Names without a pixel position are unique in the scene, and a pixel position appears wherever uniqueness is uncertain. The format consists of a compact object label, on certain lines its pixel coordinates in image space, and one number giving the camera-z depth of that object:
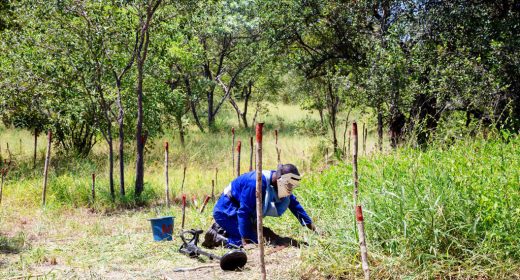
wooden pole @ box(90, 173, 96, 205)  9.89
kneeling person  6.07
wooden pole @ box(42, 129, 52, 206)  9.64
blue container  6.77
